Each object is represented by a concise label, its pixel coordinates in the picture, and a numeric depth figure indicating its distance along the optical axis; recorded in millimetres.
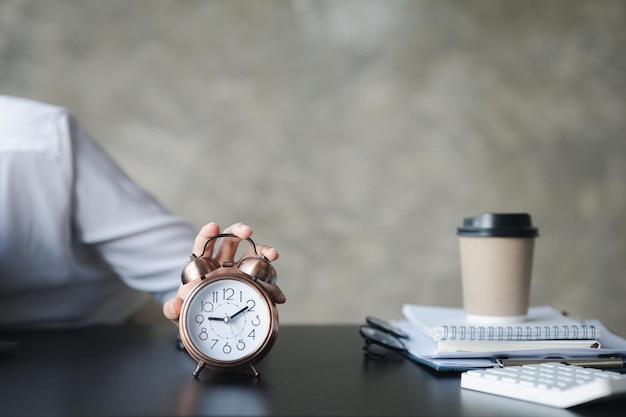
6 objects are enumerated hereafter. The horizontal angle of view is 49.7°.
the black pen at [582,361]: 917
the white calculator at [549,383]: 714
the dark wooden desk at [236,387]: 710
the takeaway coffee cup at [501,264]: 1093
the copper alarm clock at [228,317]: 857
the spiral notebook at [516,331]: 956
